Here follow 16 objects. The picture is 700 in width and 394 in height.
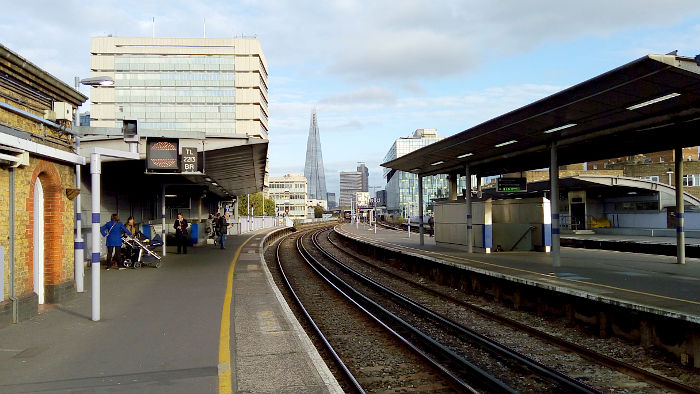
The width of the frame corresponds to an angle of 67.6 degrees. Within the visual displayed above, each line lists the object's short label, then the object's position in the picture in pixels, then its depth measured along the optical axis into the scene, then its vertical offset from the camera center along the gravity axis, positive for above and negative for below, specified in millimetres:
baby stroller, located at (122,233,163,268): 15883 -1386
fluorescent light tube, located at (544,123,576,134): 12220 +1759
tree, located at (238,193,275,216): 89200 -73
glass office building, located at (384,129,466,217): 113250 +3077
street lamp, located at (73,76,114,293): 10148 -131
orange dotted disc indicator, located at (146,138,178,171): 13695 +1322
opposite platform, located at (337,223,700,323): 8719 -1801
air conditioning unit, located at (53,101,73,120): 9262 +1736
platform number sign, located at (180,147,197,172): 14164 +1183
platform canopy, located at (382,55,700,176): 8195 +1773
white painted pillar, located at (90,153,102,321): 8023 -471
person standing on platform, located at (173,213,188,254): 20438 -1086
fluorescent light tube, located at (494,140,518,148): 15014 +1714
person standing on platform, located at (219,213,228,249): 24750 -1100
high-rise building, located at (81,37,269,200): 87312 +20820
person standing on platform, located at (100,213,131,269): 14695 -897
